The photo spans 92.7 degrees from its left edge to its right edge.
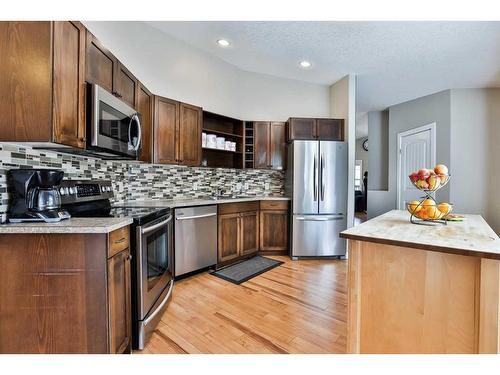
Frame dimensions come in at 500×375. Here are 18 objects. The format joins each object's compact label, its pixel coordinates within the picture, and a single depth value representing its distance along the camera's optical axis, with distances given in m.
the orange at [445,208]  1.49
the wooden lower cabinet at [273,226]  3.48
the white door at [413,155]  4.30
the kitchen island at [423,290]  0.99
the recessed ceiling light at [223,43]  2.99
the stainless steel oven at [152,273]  1.57
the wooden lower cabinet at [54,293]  1.23
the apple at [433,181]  1.50
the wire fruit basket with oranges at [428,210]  1.47
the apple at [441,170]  1.52
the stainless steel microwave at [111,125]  1.59
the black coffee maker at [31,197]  1.35
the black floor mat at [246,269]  2.71
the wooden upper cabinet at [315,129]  3.58
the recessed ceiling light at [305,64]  3.34
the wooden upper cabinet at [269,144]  3.71
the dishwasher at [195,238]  2.54
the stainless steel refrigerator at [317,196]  3.33
